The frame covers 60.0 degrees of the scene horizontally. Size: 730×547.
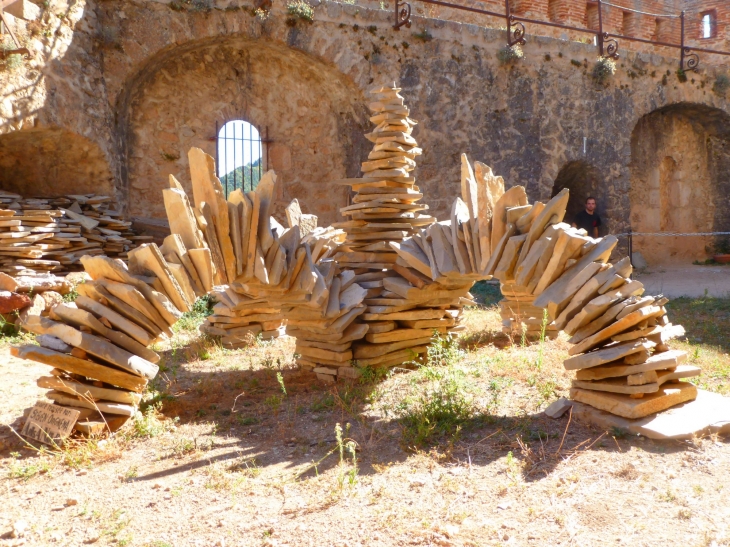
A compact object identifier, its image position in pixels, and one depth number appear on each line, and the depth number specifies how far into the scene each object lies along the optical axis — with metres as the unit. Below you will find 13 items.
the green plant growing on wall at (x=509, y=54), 11.09
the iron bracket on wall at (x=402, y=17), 10.35
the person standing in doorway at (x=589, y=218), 11.93
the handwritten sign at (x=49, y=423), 3.69
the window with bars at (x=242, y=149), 10.59
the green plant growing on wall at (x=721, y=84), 13.54
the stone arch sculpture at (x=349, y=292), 3.77
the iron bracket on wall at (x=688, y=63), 13.06
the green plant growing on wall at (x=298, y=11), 9.76
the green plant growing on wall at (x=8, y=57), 7.75
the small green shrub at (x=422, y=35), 10.68
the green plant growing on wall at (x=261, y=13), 9.64
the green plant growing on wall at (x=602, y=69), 11.93
